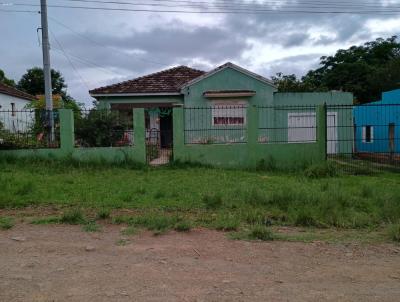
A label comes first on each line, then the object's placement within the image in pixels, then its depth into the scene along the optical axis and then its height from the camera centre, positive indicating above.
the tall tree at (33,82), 54.19 +6.45
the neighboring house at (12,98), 31.45 +2.78
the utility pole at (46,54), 17.16 +3.17
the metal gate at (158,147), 15.88 -0.50
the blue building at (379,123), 21.03 +0.45
